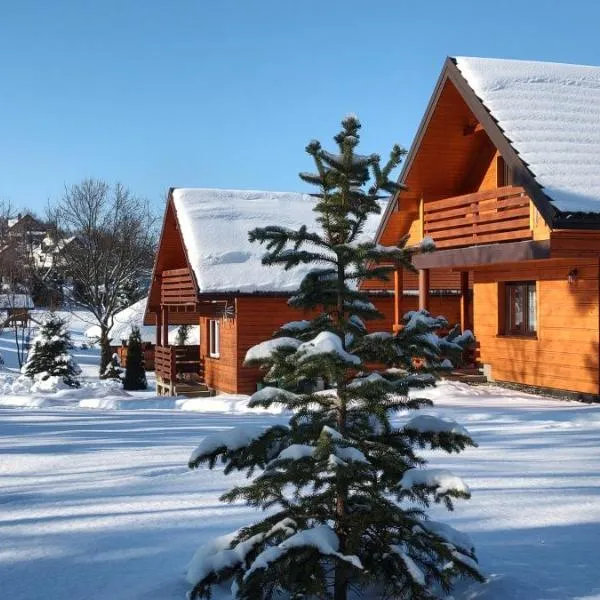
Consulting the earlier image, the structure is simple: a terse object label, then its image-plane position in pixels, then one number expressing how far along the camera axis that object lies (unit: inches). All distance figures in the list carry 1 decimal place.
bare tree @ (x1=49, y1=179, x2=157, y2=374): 1264.8
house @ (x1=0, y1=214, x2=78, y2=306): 1369.3
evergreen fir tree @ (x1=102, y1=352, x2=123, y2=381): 1217.4
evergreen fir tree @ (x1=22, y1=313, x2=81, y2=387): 1058.7
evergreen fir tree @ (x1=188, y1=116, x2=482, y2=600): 147.3
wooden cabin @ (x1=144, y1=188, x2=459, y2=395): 797.2
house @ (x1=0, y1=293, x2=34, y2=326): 1242.6
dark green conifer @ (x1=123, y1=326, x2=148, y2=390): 1099.9
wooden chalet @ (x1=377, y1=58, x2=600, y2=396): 488.4
